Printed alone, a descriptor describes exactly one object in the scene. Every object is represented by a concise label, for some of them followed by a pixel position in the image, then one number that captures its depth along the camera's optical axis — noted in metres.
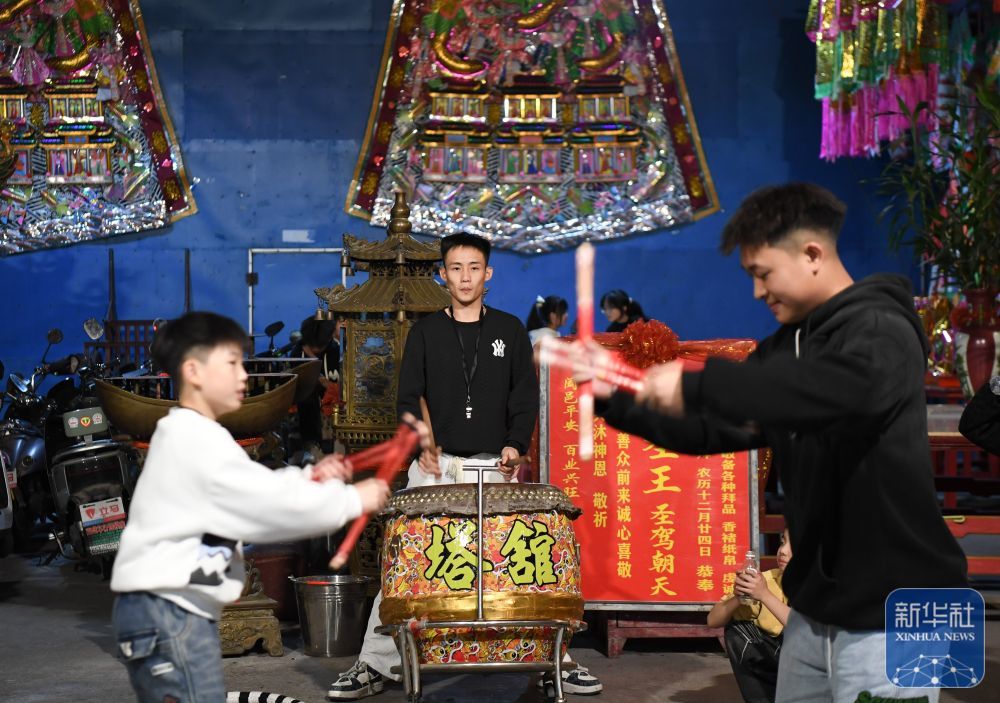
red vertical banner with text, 5.71
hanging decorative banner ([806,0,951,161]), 9.14
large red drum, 4.44
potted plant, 7.28
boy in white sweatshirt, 2.65
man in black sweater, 4.98
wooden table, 6.46
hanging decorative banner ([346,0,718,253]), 11.49
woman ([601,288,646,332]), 9.89
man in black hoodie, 2.21
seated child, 3.93
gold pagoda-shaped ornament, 5.79
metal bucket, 5.58
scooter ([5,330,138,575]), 7.16
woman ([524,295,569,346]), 9.83
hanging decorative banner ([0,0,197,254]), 11.62
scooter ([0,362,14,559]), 7.29
